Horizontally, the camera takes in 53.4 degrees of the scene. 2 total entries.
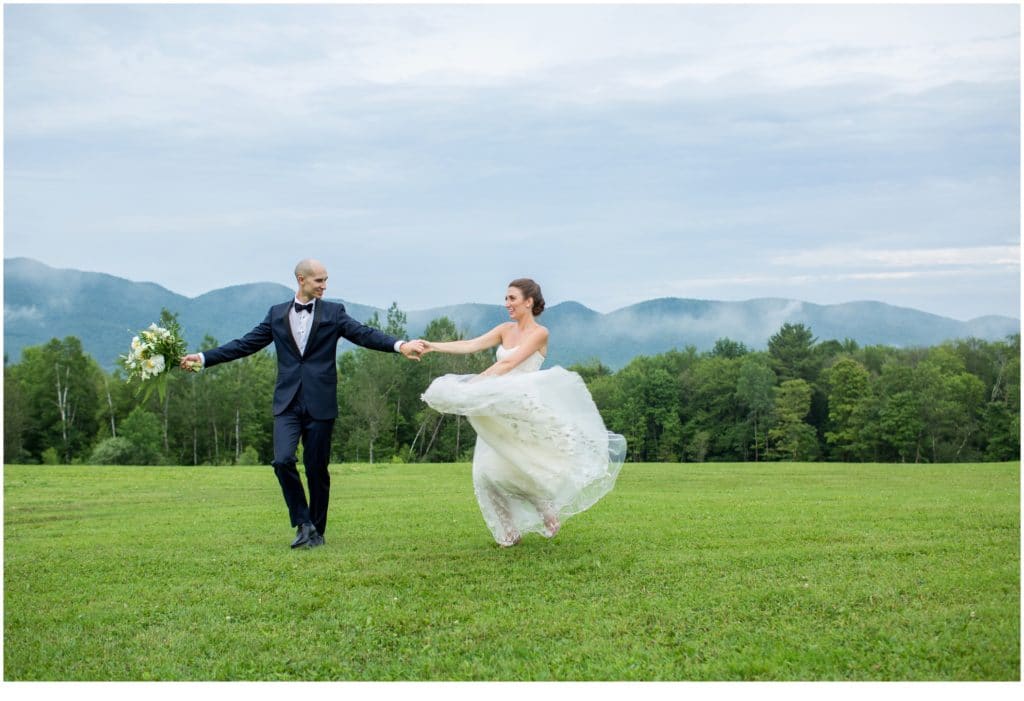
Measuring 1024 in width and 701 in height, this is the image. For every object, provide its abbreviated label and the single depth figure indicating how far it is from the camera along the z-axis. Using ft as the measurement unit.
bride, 34.45
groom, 36.76
